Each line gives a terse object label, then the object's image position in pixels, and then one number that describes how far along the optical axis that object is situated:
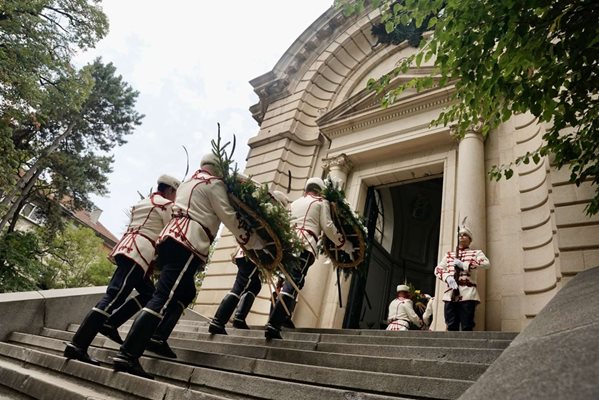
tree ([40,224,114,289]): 28.55
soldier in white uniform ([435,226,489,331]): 6.20
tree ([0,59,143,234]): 15.48
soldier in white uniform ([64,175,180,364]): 3.82
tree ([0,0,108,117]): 12.01
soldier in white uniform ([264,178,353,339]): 4.72
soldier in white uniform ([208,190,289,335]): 5.08
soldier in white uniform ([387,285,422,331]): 7.50
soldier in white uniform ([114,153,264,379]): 3.35
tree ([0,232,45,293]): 15.36
